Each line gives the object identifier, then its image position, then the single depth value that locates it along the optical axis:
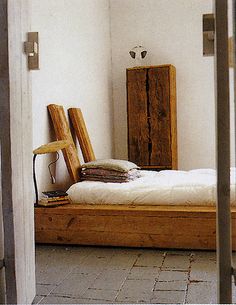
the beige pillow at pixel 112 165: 4.10
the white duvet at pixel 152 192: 3.51
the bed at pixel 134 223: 3.34
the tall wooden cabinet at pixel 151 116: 6.23
